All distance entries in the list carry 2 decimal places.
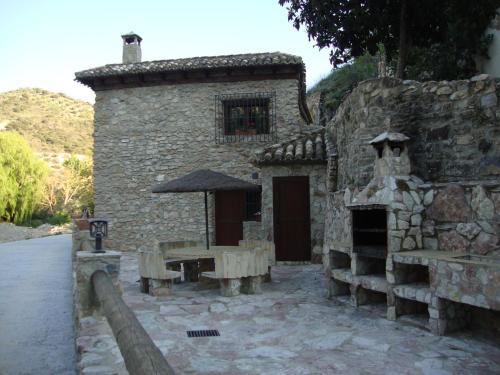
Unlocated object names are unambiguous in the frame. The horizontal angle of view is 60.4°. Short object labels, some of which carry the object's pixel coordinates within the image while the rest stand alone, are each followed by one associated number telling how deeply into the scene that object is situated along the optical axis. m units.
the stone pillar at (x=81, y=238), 8.44
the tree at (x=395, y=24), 10.75
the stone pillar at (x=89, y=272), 4.73
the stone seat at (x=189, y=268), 8.62
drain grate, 5.00
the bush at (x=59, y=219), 31.84
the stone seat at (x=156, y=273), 7.11
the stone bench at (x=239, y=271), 7.02
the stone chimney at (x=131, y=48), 15.90
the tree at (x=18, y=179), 28.42
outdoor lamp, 5.02
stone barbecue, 4.69
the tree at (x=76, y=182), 35.97
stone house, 13.30
